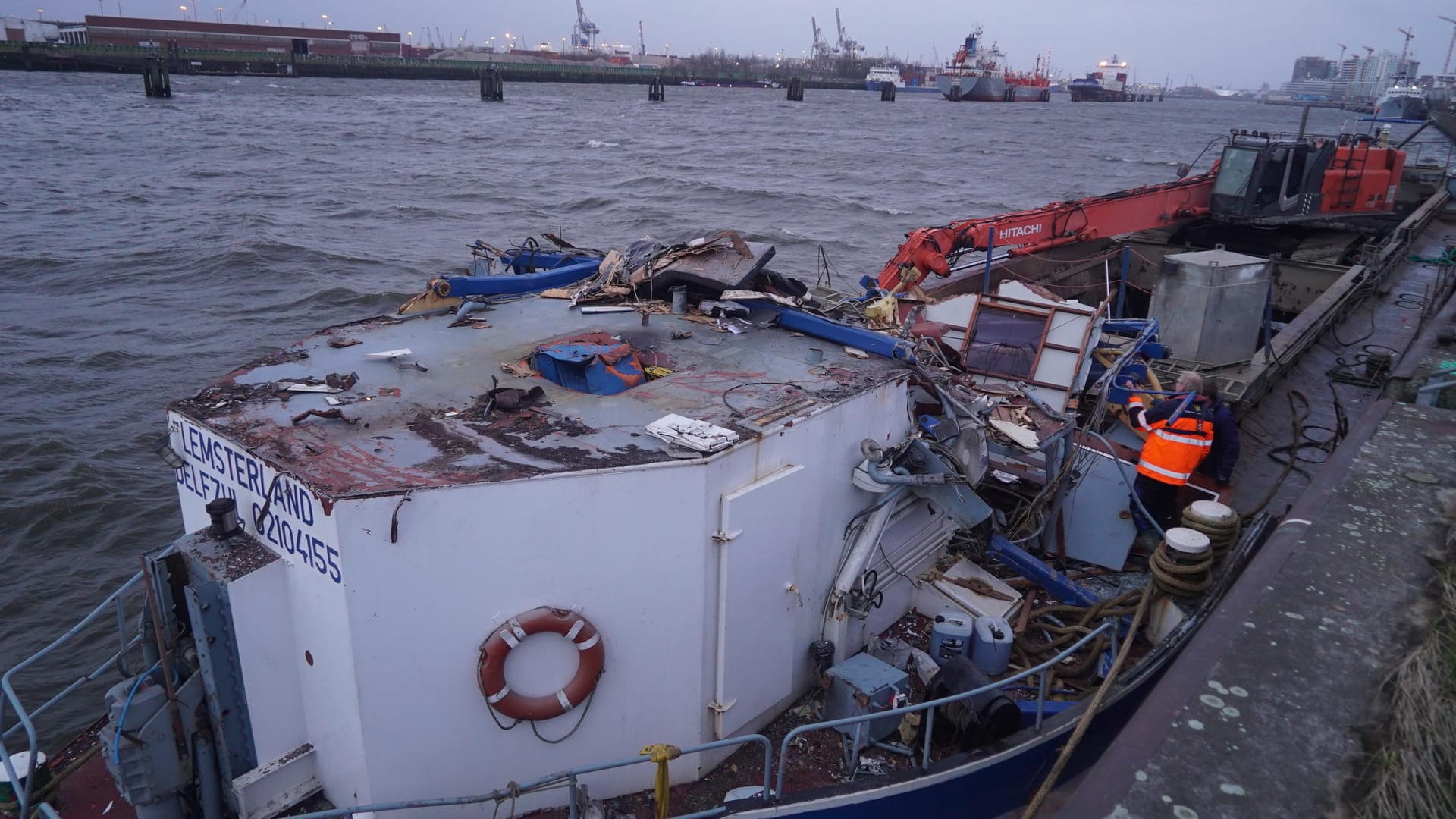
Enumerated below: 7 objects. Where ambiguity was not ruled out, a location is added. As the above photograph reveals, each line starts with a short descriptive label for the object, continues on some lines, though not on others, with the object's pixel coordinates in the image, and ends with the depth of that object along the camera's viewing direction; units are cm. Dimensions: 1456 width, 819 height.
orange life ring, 470
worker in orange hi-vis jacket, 754
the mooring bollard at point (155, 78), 6581
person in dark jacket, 803
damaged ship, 466
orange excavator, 1493
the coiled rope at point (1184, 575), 567
